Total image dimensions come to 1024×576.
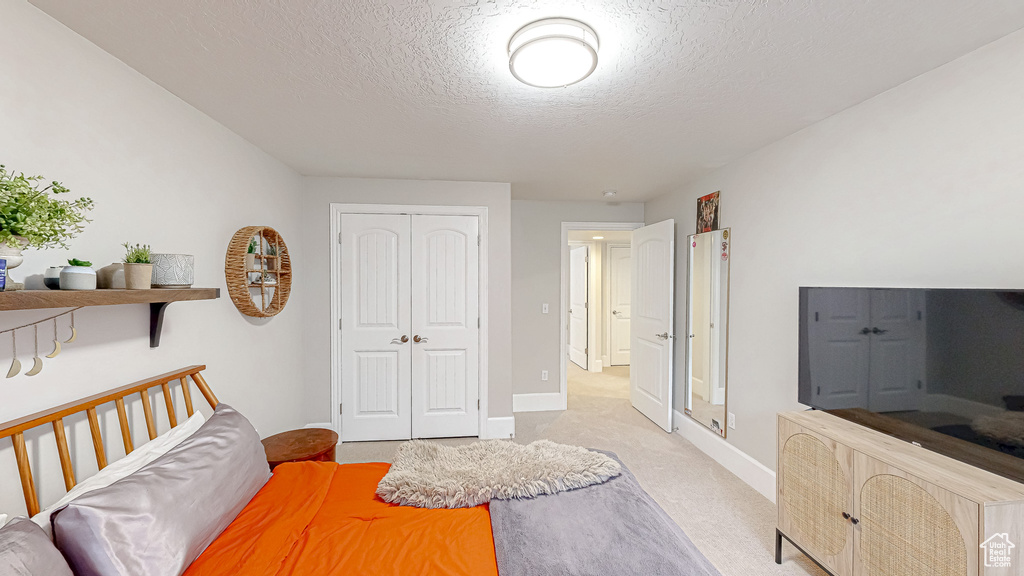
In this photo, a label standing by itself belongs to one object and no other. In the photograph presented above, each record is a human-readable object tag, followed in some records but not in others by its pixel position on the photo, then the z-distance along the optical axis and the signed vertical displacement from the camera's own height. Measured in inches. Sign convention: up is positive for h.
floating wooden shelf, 43.4 -1.5
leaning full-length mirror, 131.9 -13.5
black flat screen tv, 57.8 -13.0
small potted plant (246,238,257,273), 106.1 +7.9
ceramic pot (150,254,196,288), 67.2 +2.7
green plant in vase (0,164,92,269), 42.1 +7.3
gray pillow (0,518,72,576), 35.1 -23.4
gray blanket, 51.6 -34.5
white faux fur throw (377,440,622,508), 67.4 -32.6
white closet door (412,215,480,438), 150.1 -14.3
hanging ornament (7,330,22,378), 48.8 -9.7
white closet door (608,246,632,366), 283.9 -10.3
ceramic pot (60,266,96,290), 51.6 +1.0
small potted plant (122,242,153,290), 61.1 +2.6
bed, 47.8 -34.3
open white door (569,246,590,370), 289.3 -12.0
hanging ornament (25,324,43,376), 50.5 -9.8
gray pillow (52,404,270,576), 41.6 -25.9
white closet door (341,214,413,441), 147.9 -15.0
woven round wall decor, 101.3 +4.0
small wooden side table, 92.0 -37.6
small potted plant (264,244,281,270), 119.3 +8.1
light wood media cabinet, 51.8 -32.6
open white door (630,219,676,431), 156.1 -13.4
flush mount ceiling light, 58.9 +34.7
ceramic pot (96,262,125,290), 61.1 +1.3
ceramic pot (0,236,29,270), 43.3 +3.7
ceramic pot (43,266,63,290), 52.3 +1.1
